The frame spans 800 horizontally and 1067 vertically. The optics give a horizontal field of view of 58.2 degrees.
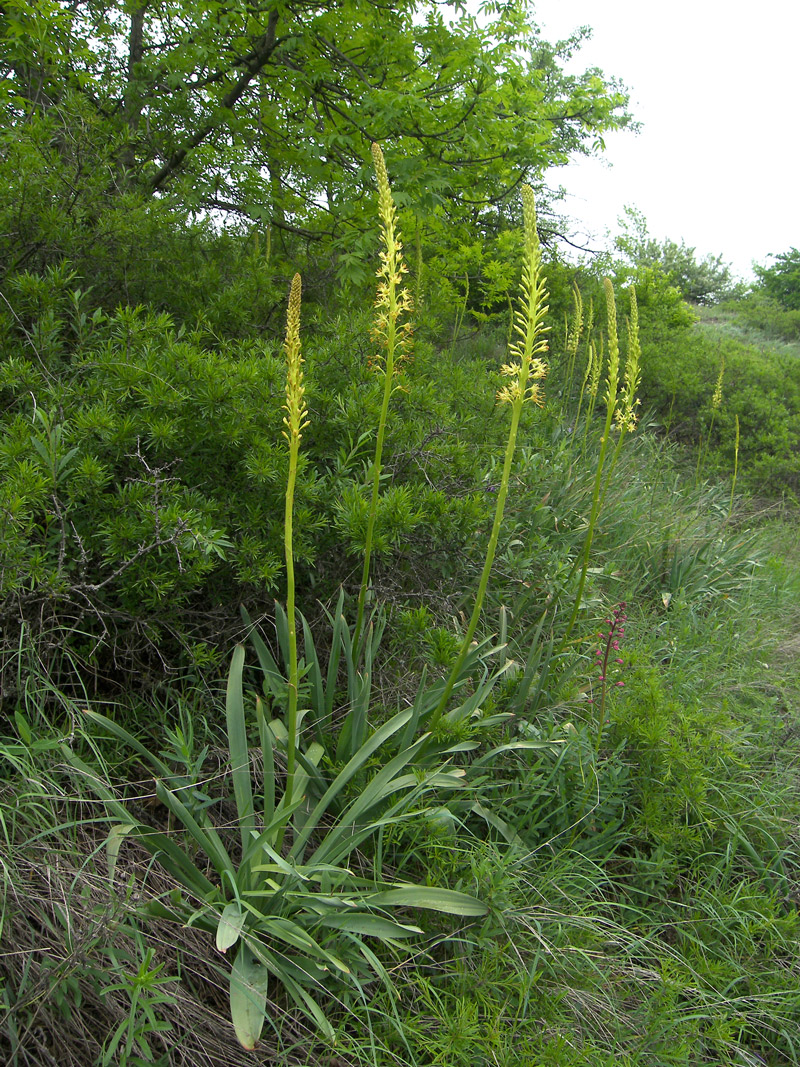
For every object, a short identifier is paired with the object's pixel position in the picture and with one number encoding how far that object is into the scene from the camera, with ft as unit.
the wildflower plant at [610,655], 9.41
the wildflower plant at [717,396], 20.88
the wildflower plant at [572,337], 17.03
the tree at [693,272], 65.80
